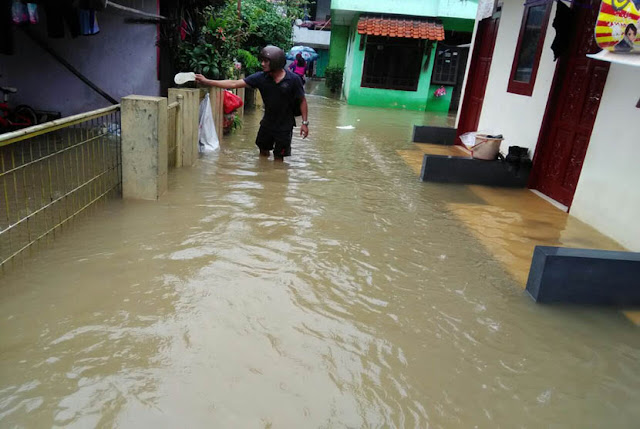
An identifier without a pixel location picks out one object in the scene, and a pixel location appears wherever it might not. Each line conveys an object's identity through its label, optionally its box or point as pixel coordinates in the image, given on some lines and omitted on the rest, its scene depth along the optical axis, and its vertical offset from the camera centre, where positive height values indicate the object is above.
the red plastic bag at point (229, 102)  9.29 -0.78
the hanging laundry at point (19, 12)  6.27 +0.27
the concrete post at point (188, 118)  6.98 -0.88
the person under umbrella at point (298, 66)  18.62 +0.03
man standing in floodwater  6.79 -0.41
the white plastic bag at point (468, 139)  9.66 -1.00
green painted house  18.27 +1.09
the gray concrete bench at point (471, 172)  7.44 -1.22
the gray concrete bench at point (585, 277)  3.83 -1.32
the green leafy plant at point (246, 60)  12.89 +0.01
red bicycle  7.51 -1.23
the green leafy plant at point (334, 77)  24.56 -0.30
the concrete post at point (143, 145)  5.11 -0.97
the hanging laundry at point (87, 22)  7.12 +0.29
